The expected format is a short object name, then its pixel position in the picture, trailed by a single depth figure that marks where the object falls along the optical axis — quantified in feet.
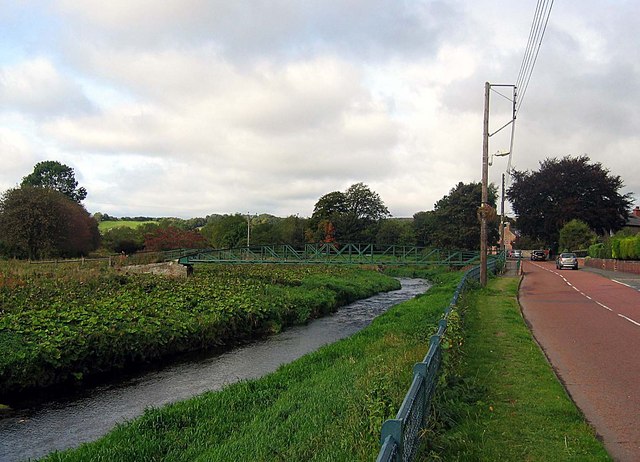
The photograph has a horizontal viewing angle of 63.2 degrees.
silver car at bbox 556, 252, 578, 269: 146.41
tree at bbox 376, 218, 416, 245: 255.09
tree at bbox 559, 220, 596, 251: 196.40
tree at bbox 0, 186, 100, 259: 147.92
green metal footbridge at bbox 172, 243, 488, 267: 115.55
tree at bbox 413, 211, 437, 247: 225.56
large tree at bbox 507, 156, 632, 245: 206.90
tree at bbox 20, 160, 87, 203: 265.75
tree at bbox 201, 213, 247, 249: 279.90
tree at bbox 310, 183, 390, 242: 261.54
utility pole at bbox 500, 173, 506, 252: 156.81
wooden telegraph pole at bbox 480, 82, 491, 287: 82.53
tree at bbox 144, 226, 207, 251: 214.28
